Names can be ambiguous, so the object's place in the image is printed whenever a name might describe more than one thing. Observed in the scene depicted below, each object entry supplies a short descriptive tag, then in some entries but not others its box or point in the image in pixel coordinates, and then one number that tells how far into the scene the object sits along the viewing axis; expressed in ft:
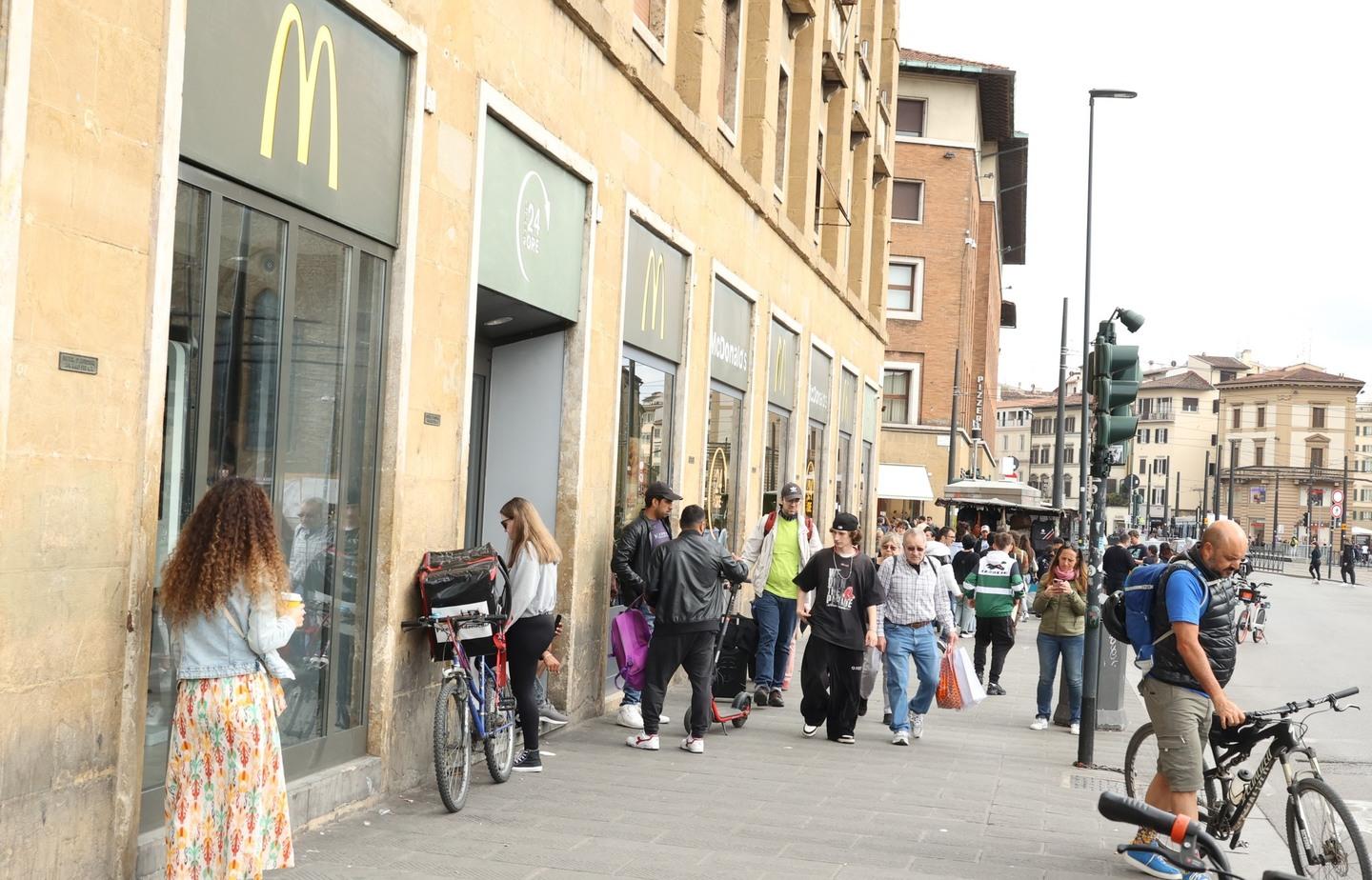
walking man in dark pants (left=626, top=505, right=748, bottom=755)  35.45
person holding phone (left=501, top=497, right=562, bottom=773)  30.81
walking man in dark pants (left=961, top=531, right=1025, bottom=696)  50.88
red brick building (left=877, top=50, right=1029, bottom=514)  163.94
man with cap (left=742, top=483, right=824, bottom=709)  44.67
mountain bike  22.65
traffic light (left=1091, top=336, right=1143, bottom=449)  40.33
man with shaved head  24.14
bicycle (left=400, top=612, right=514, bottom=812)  26.43
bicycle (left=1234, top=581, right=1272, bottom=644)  80.84
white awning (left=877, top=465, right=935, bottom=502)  152.15
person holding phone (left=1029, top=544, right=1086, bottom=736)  43.65
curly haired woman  18.17
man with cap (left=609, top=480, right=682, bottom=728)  38.63
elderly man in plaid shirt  40.01
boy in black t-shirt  38.63
